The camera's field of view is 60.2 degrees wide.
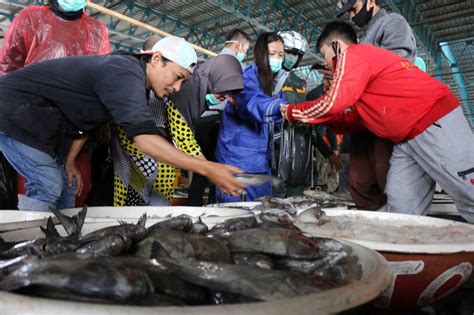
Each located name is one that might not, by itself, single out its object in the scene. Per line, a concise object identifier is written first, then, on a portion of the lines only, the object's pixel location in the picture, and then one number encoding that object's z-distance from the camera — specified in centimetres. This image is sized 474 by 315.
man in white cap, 215
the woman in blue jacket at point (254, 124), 348
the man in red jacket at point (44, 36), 324
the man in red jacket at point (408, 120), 238
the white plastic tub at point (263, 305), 53
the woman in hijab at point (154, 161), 290
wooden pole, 466
